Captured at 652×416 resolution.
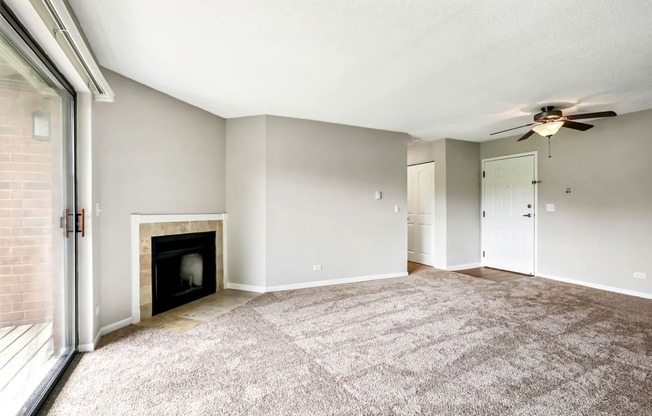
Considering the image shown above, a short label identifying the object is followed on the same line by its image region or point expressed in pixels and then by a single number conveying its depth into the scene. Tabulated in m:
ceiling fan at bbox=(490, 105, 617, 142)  3.60
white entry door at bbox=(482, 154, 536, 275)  5.23
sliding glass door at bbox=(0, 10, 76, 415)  1.65
